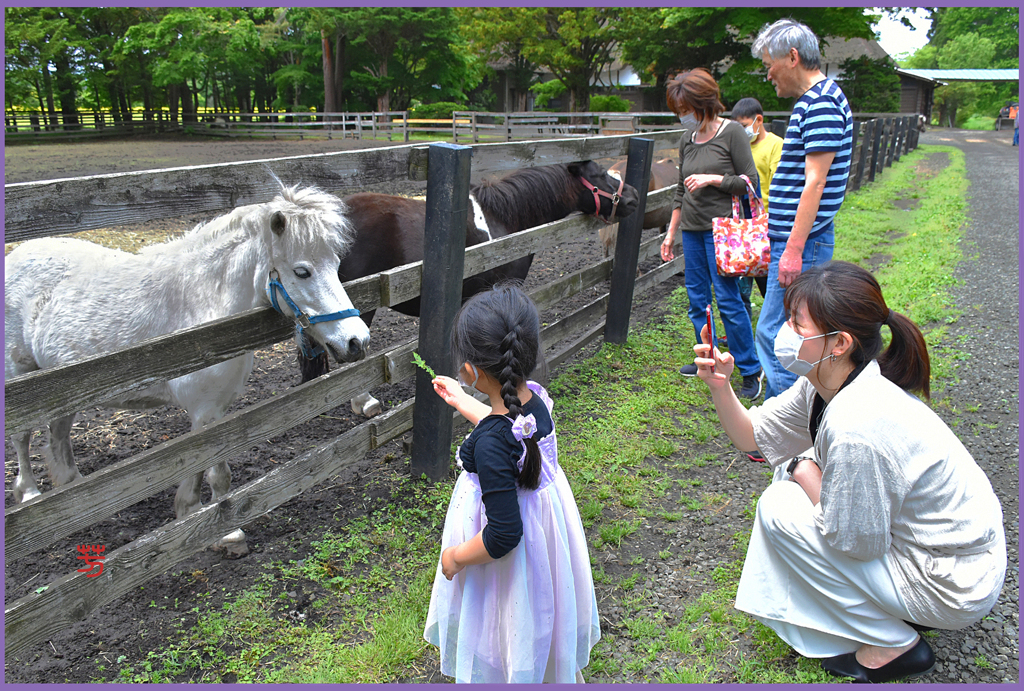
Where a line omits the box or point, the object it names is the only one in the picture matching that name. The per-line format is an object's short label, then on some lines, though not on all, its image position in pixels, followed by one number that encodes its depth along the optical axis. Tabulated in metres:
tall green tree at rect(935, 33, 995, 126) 59.81
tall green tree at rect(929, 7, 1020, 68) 66.56
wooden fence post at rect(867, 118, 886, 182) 15.25
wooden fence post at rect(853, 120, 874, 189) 13.87
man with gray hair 3.31
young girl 1.67
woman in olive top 4.16
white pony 2.70
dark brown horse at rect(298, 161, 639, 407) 4.23
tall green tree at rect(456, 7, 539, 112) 34.31
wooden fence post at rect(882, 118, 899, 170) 17.27
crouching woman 1.98
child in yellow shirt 5.02
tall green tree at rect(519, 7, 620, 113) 32.81
